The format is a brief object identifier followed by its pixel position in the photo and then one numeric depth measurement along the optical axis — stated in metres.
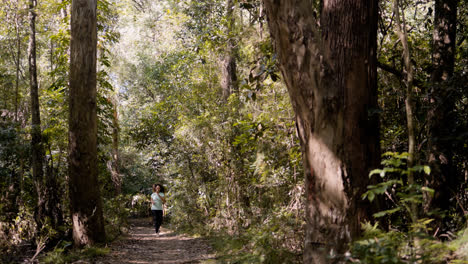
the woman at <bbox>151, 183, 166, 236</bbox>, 12.01
